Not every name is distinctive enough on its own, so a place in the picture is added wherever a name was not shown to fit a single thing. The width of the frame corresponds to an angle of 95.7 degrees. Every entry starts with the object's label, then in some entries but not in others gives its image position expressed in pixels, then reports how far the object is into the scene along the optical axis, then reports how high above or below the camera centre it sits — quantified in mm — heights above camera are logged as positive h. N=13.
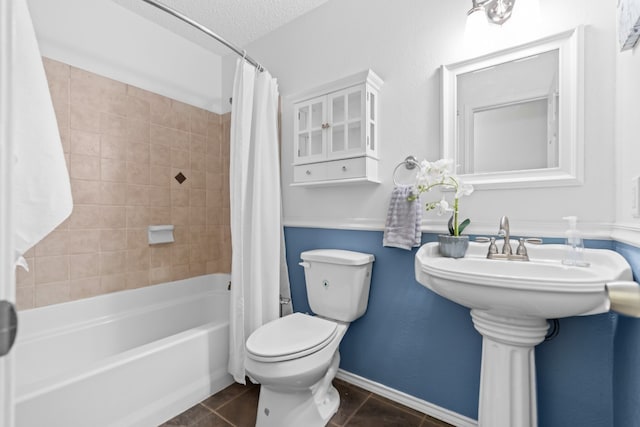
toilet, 1225 -590
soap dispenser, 1064 -136
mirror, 1180 +441
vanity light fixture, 1285 +914
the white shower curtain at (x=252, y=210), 1727 +14
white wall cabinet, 1587 +478
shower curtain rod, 1404 +983
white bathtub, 1168 -755
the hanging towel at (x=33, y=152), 637 +142
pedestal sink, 815 -269
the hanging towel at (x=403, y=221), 1462 -45
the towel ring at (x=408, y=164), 1533 +257
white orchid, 1294 +135
